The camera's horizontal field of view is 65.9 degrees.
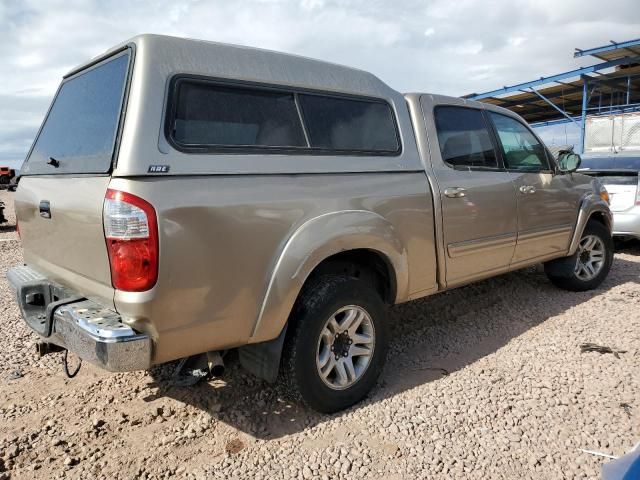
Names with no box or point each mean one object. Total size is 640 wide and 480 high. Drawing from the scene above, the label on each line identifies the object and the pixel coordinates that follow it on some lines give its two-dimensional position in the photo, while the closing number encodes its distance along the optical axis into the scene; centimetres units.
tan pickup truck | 222
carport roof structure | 1348
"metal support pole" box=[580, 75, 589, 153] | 1492
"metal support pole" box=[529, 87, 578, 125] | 1599
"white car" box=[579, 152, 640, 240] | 681
